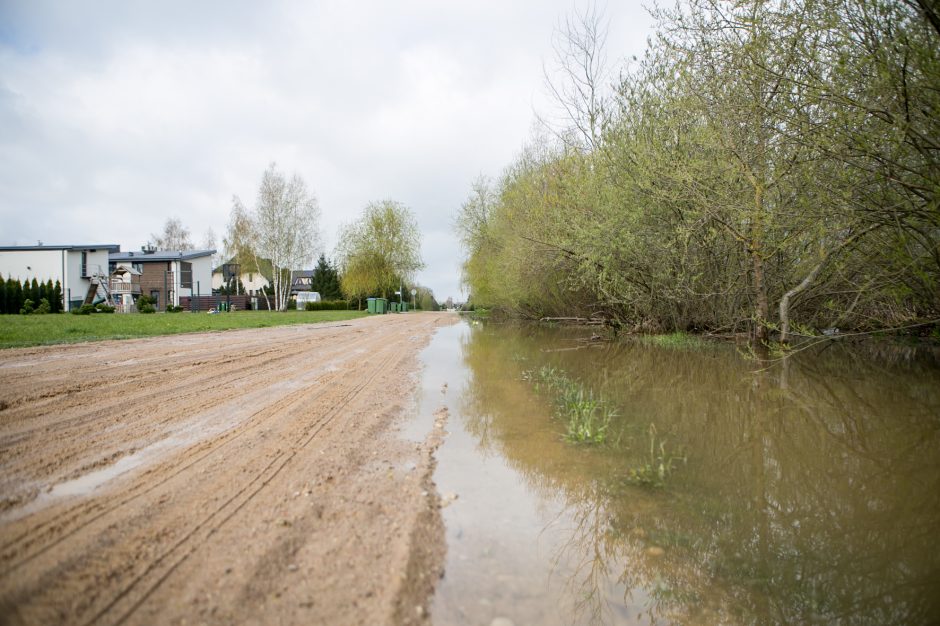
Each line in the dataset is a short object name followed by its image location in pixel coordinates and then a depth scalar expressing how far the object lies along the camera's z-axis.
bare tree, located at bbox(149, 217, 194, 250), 65.81
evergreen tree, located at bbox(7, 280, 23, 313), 30.03
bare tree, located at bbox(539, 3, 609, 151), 12.81
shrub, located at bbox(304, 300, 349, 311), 55.75
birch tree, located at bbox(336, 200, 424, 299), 48.28
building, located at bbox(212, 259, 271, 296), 75.62
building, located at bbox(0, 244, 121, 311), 41.88
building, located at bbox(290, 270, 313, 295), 89.12
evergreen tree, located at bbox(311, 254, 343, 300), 68.00
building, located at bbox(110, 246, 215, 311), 49.22
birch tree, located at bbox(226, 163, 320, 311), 40.41
